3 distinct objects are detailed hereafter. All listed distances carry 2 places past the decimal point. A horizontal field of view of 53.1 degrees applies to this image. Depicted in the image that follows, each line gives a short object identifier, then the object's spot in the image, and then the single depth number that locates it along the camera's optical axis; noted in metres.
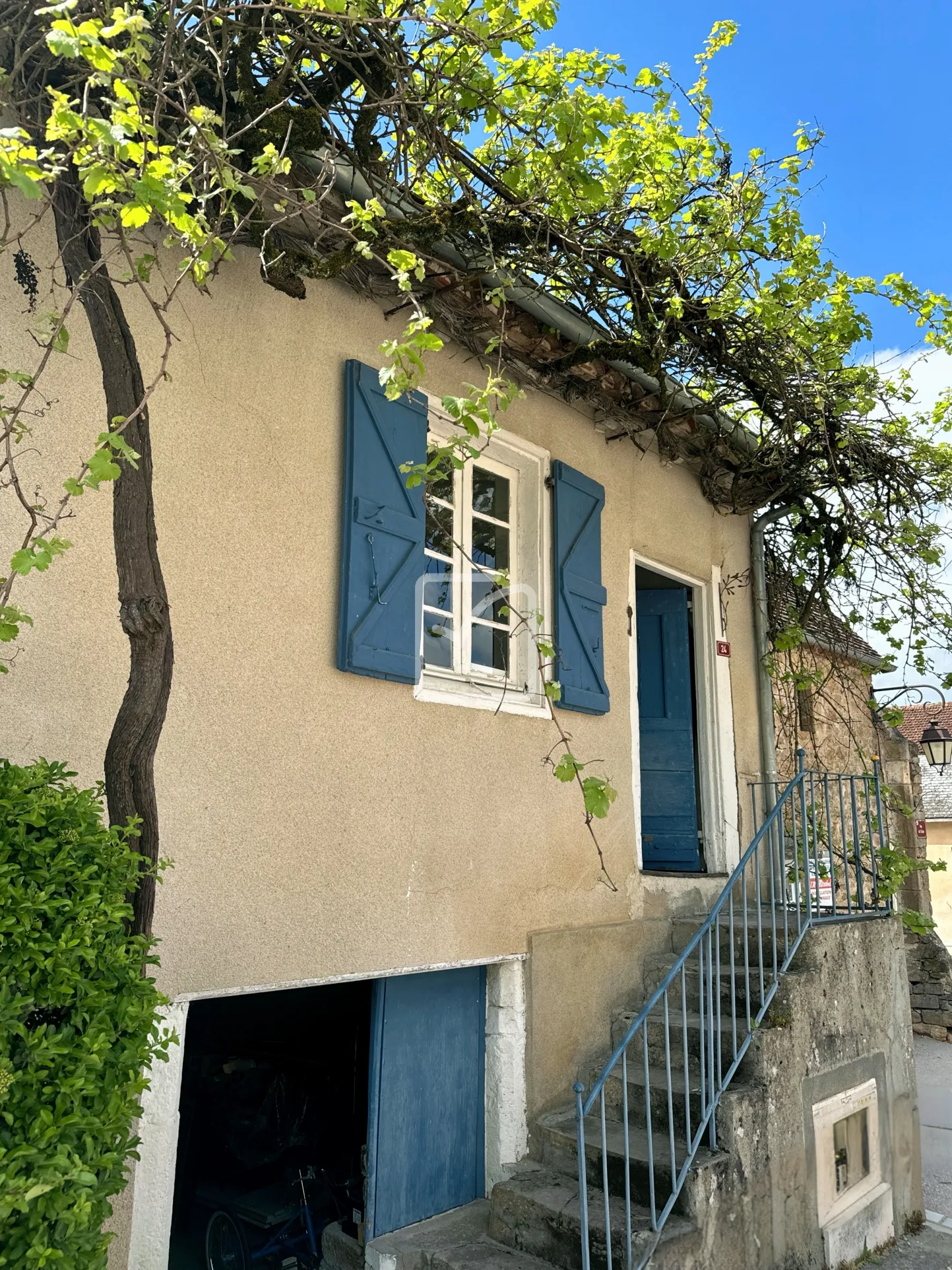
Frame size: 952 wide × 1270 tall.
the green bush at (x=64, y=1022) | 1.78
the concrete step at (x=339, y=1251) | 4.12
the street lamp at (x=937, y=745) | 9.51
